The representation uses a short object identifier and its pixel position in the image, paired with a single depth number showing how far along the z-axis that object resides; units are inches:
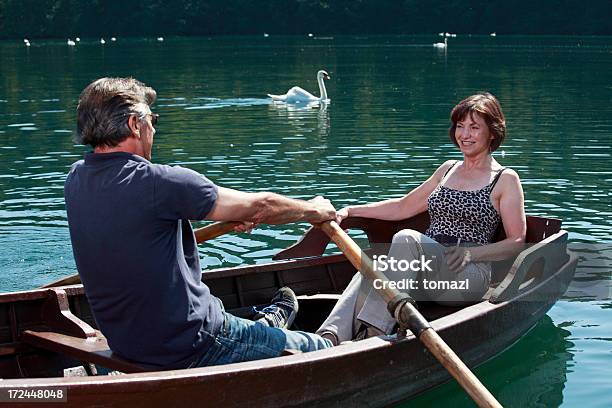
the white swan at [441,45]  3066.9
